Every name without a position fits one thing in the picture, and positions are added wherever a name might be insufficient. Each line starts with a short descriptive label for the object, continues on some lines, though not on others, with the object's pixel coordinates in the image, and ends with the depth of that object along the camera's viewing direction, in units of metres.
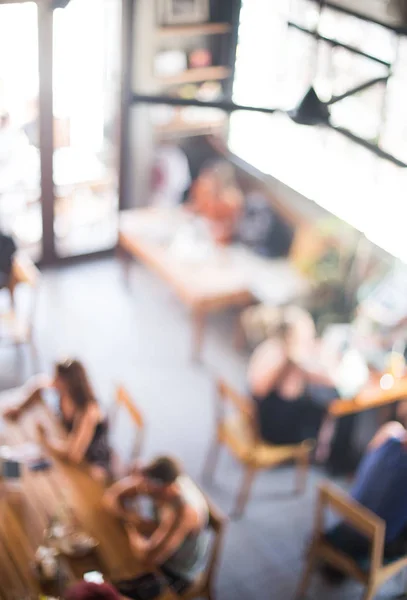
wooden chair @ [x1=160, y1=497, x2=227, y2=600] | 3.88
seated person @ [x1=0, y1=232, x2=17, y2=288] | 5.81
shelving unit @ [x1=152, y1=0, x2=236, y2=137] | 6.94
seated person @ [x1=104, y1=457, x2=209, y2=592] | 3.84
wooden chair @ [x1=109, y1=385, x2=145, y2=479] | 4.43
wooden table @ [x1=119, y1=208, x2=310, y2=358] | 6.16
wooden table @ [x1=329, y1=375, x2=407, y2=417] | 4.98
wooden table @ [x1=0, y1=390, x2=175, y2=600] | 3.57
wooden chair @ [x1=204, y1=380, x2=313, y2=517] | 4.88
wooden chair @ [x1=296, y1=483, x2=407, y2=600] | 3.94
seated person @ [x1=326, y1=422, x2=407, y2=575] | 4.19
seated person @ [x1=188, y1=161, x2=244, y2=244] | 6.81
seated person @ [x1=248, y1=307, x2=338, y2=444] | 4.84
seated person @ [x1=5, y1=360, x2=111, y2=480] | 4.21
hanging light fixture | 3.62
